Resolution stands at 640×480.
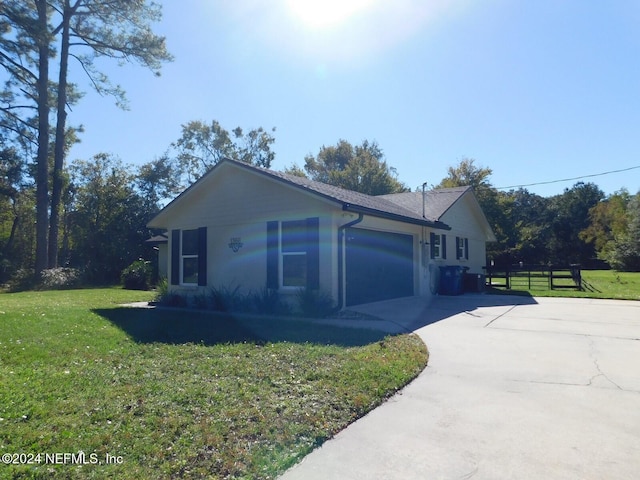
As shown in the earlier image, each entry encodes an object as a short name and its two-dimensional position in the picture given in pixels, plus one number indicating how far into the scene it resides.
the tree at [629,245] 34.84
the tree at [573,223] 47.47
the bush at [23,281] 22.55
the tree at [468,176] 32.97
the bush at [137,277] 21.39
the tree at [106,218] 27.88
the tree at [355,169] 36.47
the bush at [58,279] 21.77
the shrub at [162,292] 13.34
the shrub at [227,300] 11.69
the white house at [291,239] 10.73
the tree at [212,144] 37.72
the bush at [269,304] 10.94
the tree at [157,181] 32.44
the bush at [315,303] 10.26
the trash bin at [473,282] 16.87
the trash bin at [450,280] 15.71
